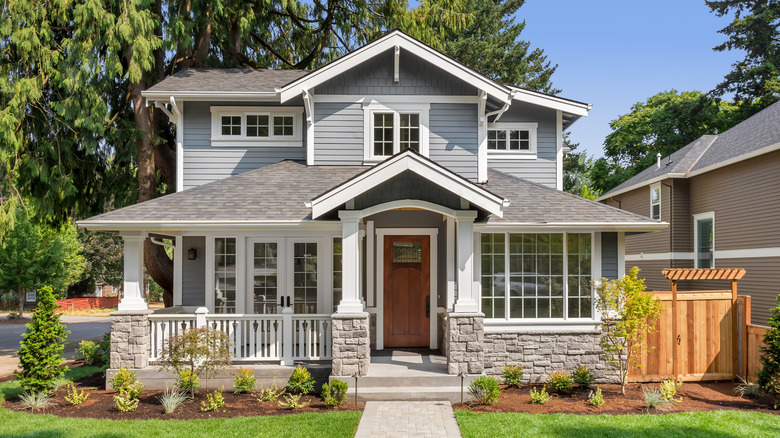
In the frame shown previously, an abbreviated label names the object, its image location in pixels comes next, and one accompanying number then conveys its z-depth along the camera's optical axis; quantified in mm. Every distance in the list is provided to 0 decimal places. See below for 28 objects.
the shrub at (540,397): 8484
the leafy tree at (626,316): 8945
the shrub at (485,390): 8383
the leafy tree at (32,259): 28250
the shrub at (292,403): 8211
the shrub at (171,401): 8102
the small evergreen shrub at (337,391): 8430
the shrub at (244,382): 9102
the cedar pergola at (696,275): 9773
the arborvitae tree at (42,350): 8695
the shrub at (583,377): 9312
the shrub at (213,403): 8188
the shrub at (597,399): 8406
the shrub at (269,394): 8734
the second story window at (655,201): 18703
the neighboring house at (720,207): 13719
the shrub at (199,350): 8448
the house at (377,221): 9195
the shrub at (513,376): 9484
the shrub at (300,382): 8984
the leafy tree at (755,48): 26656
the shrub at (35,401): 8281
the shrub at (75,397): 8531
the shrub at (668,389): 8623
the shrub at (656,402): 8258
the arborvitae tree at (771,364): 8547
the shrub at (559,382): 9086
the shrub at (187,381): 8812
